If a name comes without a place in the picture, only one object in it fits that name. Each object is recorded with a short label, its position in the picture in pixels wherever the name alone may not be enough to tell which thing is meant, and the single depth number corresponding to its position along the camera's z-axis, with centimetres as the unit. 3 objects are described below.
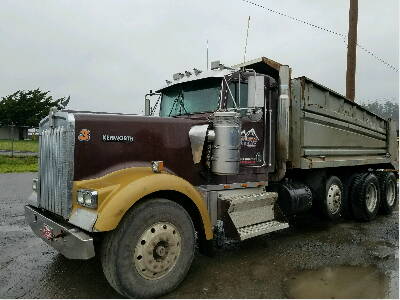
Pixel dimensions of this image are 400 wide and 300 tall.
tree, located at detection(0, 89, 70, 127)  5334
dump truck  361
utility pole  1183
